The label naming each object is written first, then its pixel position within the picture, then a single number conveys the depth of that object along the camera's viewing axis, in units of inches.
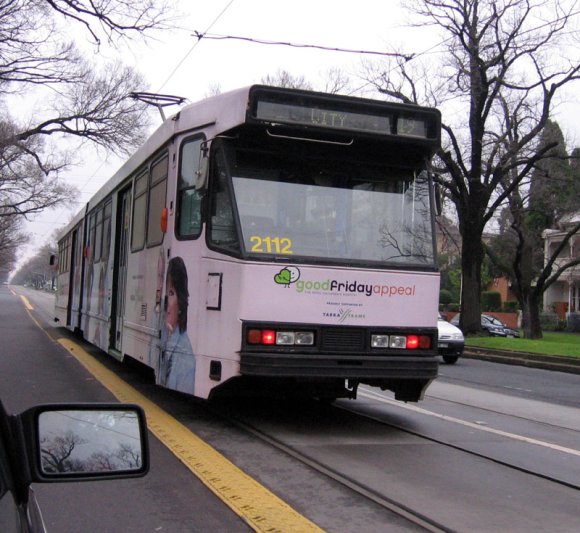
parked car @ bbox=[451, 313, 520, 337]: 1558.8
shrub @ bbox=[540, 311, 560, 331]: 2022.6
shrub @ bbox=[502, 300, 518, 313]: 2332.6
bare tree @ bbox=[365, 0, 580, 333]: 1039.6
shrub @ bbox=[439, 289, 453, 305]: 2492.6
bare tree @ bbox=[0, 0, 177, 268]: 550.0
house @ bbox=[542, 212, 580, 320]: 1947.6
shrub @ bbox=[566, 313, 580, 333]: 1934.1
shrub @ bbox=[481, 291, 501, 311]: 2402.8
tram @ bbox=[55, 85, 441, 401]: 263.4
